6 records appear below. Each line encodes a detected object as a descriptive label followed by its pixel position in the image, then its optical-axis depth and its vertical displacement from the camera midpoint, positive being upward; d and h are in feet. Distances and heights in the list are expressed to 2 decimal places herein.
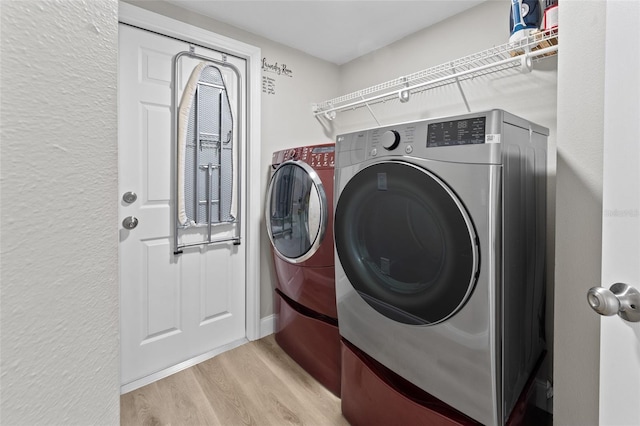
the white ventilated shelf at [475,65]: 4.46 +2.63
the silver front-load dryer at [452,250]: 3.16 -0.47
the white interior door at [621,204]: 1.86 +0.05
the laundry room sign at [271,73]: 7.48 +3.39
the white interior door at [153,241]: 5.75 -0.65
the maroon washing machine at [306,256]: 5.81 -0.94
